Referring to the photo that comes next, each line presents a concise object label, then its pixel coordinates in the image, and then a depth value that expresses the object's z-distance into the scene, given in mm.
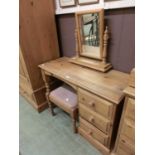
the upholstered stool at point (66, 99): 1340
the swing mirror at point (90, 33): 1173
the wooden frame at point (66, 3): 1332
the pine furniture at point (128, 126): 780
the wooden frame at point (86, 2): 1163
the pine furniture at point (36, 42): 1351
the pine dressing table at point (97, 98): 970
